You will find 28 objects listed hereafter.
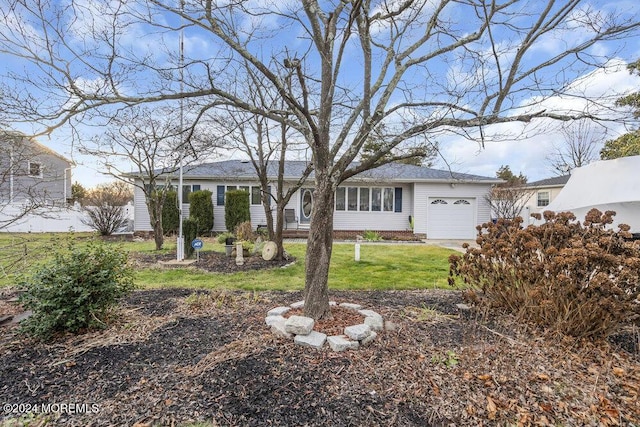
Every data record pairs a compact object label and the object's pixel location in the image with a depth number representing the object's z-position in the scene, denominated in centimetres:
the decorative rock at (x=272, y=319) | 331
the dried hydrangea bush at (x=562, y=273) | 294
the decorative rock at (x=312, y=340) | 286
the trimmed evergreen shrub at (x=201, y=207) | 1362
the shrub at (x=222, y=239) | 1034
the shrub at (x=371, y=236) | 1345
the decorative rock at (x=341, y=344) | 283
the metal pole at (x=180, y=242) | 785
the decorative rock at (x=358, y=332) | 293
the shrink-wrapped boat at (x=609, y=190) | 594
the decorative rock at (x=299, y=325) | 299
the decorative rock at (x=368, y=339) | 295
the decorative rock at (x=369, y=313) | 354
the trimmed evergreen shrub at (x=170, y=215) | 1365
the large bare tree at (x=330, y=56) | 307
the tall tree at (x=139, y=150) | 880
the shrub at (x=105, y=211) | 1348
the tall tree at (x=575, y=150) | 1738
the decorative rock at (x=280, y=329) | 305
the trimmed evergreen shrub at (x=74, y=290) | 298
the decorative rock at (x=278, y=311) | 361
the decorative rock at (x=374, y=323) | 325
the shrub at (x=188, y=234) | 831
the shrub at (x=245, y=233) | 1070
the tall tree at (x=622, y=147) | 1050
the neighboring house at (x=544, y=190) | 1864
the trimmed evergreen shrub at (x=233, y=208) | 1372
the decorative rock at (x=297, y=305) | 390
